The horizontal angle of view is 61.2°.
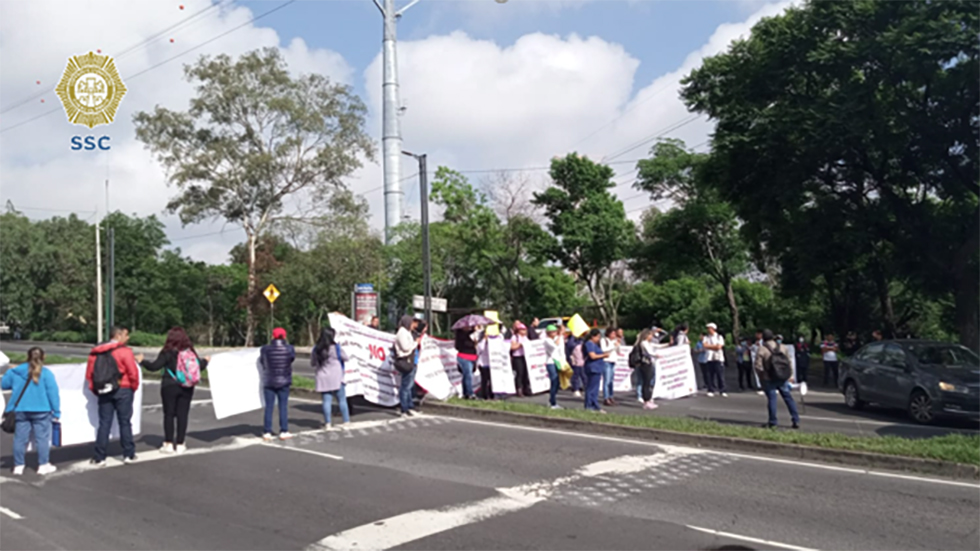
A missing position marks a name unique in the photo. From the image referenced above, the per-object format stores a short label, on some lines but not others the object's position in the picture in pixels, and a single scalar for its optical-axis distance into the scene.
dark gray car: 14.02
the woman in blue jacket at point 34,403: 9.45
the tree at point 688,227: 38.56
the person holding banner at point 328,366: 12.61
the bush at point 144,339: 48.62
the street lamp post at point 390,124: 44.47
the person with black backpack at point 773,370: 12.34
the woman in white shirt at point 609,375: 16.64
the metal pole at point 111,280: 39.88
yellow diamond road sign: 33.89
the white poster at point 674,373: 18.53
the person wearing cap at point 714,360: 19.16
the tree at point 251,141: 45.94
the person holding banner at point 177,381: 10.63
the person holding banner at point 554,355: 15.56
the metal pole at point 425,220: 25.88
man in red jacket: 9.96
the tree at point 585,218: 42.56
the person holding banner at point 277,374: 11.80
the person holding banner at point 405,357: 13.86
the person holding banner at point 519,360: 17.48
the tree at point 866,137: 21.78
